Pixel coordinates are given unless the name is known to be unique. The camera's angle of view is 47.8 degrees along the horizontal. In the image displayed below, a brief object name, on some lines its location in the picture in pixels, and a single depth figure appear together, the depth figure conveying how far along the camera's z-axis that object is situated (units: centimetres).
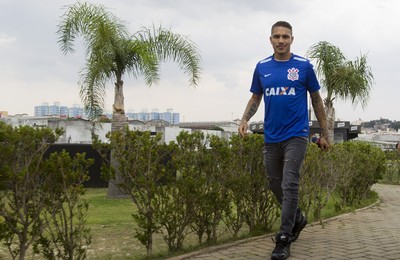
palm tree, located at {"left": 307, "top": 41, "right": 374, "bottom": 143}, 1573
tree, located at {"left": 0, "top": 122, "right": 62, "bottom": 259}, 284
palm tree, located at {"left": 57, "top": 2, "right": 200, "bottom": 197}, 1008
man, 390
